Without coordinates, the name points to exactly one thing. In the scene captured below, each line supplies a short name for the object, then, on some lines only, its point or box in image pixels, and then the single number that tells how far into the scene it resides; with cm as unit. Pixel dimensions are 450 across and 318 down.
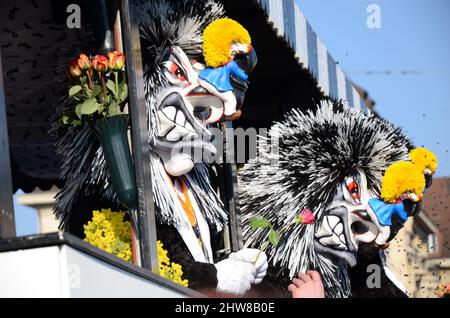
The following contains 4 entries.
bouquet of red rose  638
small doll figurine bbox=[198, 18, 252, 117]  675
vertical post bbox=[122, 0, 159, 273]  623
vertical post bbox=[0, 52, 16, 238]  548
